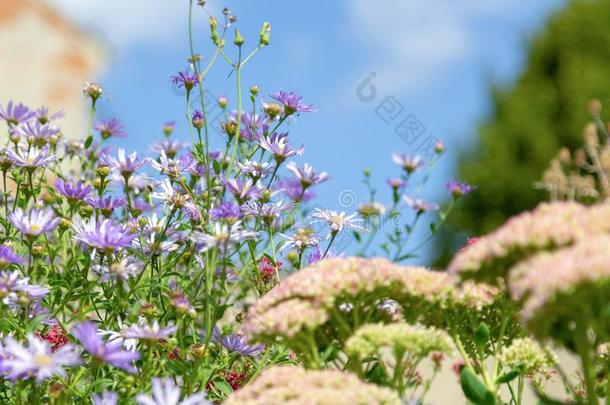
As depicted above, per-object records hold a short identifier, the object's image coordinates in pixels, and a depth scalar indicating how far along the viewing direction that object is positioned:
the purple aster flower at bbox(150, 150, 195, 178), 2.72
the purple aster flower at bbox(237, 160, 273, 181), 2.73
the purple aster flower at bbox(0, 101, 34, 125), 3.22
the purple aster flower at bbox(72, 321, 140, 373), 1.89
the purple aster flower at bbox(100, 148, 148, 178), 2.78
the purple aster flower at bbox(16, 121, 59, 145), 3.10
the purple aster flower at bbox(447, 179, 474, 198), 3.55
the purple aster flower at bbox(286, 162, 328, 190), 2.68
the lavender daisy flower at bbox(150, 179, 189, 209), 2.66
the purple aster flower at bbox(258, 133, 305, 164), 2.69
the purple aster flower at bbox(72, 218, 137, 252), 2.26
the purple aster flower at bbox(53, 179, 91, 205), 2.70
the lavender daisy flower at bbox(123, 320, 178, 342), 2.09
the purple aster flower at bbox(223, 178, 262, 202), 2.63
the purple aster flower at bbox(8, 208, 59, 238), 2.34
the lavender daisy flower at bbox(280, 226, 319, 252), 2.83
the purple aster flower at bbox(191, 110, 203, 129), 2.80
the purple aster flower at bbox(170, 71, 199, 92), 2.81
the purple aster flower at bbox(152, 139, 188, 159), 3.30
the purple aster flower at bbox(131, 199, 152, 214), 3.31
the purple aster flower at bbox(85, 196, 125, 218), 2.71
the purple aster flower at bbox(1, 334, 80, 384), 1.85
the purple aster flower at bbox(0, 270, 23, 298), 2.13
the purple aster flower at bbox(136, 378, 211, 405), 1.77
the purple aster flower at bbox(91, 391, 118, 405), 1.85
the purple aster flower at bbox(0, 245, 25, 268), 2.24
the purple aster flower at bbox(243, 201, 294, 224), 2.68
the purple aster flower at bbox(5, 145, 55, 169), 2.80
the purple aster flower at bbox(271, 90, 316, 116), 2.81
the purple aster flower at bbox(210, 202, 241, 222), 2.31
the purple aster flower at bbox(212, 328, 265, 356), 2.61
